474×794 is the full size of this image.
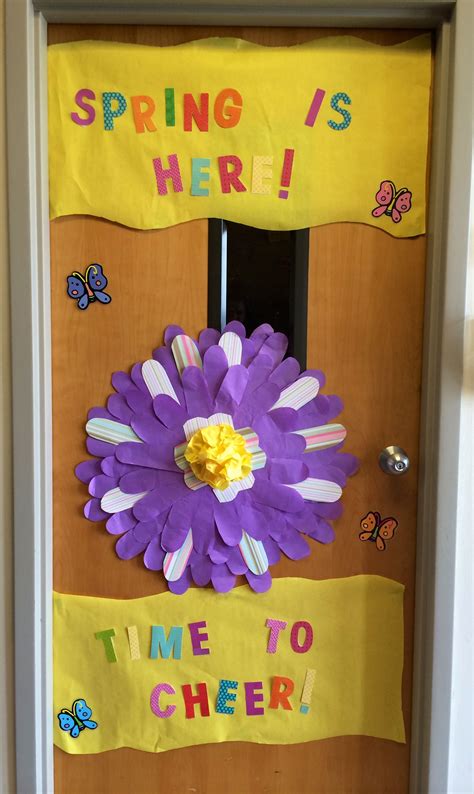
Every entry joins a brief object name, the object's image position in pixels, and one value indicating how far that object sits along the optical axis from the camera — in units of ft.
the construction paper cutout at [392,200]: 3.71
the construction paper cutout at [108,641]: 3.90
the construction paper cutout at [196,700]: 3.92
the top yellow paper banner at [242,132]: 3.63
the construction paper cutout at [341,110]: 3.65
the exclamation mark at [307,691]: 3.92
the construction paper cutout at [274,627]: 3.89
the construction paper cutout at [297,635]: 3.90
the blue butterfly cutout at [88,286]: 3.78
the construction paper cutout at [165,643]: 3.89
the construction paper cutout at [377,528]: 3.89
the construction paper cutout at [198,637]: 3.89
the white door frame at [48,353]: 3.48
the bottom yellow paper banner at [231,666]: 3.89
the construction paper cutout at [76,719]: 3.93
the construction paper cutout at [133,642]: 3.90
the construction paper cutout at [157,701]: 3.92
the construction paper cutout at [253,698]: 3.92
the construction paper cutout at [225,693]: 3.92
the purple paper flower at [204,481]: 3.76
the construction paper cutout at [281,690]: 3.92
